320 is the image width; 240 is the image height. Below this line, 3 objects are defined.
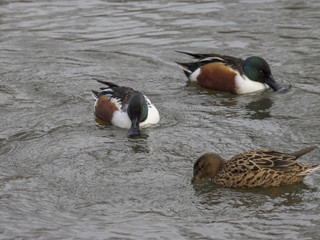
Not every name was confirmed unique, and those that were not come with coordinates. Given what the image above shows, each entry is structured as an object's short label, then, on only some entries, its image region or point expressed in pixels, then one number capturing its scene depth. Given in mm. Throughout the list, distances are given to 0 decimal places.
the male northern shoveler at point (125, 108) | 18781
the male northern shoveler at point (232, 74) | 22062
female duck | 14508
